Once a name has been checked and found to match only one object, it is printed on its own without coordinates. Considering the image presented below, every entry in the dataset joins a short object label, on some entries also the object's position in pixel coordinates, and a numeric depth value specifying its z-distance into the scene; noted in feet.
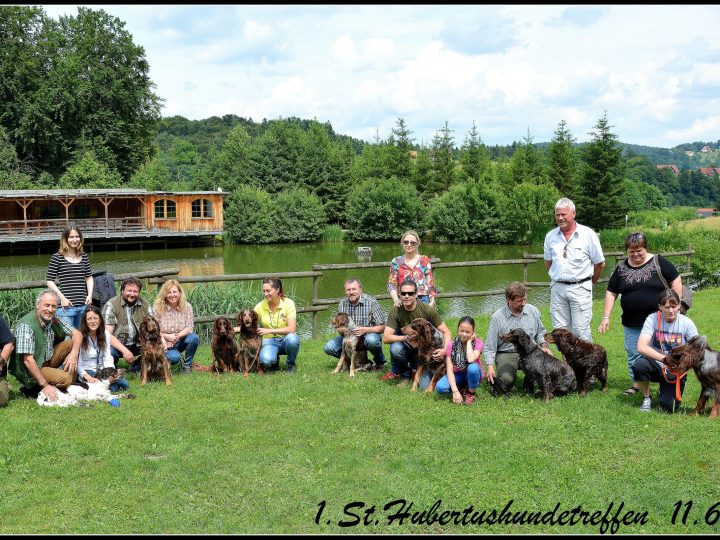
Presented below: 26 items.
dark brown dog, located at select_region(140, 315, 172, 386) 22.76
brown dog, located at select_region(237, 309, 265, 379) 24.22
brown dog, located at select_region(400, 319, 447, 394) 21.48
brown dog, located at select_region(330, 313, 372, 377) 24.35
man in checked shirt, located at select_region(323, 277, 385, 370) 24.35
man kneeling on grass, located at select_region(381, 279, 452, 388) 22.19
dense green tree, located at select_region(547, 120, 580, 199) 157.48
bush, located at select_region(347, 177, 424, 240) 150.71
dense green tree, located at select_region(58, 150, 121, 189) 148.46
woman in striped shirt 23.72
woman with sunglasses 24.06
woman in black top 20.13
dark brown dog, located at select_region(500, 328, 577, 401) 20.29
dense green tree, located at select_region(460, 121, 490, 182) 170.71
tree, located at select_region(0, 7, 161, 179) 149.79
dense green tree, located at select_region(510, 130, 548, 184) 163.32
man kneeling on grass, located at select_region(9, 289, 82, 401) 20.61
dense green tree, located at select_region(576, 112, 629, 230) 135.64
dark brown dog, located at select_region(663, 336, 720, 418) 18.06
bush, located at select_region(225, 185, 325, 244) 145.89
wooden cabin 125.90
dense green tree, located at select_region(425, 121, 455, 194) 171.32
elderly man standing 21.56
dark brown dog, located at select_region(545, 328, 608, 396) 20.63
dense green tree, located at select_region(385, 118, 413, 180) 172.24
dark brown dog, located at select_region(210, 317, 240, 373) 24.26
